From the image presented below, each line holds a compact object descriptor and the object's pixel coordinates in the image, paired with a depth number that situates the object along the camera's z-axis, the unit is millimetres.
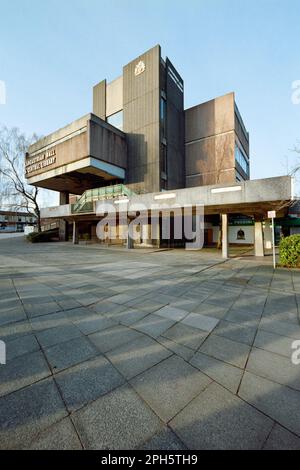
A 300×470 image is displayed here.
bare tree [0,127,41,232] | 27267
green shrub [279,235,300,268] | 9136
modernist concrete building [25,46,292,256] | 22594
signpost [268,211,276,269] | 9017
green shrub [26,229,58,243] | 25906
